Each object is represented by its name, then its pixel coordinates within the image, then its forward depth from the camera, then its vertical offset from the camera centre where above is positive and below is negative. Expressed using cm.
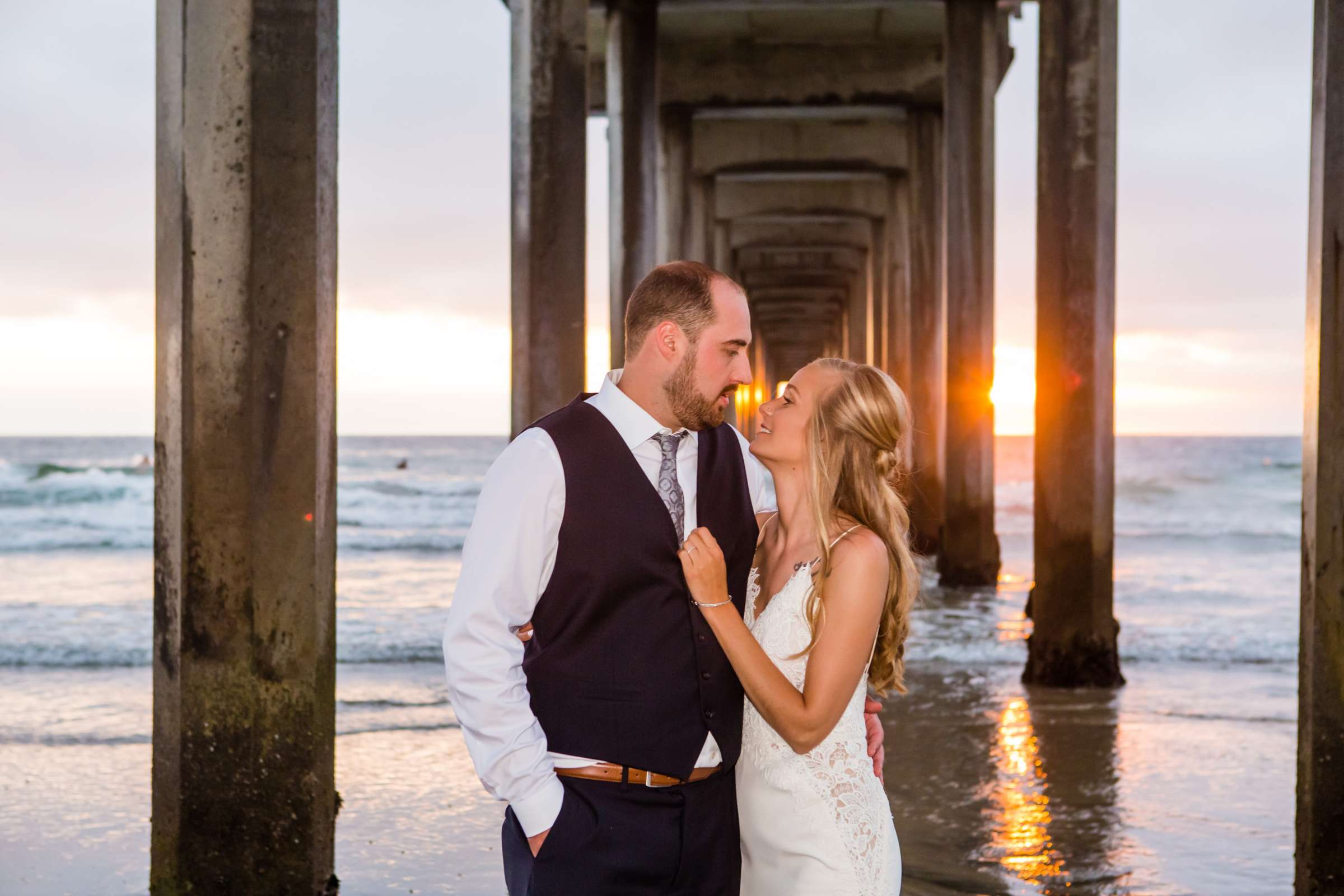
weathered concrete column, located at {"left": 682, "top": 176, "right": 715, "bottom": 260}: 2056 +316
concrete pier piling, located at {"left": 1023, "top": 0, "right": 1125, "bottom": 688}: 700 +35
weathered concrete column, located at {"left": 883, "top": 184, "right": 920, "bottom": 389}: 2017 +213
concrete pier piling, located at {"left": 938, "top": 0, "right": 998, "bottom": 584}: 1184 +109
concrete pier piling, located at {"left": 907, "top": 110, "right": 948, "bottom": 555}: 1559 +111
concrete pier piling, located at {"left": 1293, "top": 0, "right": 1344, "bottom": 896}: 351 -29
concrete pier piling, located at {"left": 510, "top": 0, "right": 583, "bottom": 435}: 820 +130
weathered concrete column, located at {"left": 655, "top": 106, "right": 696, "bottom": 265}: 1839 +355
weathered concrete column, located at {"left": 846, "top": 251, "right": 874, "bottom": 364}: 3009 +224
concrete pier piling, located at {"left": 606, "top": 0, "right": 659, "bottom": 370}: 1251 +276
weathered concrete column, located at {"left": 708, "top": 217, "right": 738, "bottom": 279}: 2555 +334
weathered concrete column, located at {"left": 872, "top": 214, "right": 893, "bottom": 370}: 2278 +224
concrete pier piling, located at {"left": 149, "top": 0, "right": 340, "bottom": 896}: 340 -15
